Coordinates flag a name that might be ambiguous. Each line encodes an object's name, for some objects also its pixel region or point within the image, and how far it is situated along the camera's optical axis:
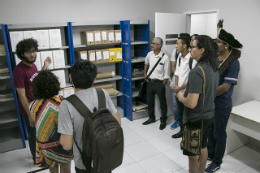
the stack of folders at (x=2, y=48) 3.14
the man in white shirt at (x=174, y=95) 3.92
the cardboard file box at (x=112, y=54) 4.04
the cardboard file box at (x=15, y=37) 3.08
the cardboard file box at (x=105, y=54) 3.96
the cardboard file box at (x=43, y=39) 3.25
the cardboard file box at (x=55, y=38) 3.33
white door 3.94
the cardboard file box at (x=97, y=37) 3.80
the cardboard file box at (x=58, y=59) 3.41
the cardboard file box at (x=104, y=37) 3.87
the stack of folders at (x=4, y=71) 3.21
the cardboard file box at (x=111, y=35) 3.93
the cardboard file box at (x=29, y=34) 3.13
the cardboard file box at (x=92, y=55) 3.82
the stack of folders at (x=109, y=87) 4.23
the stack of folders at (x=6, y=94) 3.32
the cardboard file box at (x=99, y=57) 3.90
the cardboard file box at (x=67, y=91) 3.62
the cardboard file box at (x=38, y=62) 3.27
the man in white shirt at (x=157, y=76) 3.89
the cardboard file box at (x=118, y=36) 4.00
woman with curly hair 1.70
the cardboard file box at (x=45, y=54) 3.29
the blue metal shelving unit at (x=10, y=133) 3.12
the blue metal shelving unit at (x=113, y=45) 3.95
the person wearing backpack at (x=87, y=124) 1.44
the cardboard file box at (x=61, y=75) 3.47
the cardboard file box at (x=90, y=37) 3.73
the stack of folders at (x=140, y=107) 4.38
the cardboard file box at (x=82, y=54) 3.76
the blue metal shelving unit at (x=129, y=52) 4.05
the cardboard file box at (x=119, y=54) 4.09
